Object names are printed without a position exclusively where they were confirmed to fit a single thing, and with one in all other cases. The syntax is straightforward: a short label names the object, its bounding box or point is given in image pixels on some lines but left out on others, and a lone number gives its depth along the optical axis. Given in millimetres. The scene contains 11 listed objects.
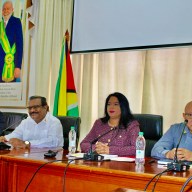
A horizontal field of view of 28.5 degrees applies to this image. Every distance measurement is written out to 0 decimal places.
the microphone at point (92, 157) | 2355
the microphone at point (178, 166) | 1979
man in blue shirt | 2581
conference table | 1934
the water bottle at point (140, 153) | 2303
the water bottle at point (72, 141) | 2888
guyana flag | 4262
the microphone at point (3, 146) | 2882
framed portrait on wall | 5105
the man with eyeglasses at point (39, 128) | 3309
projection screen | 3561
